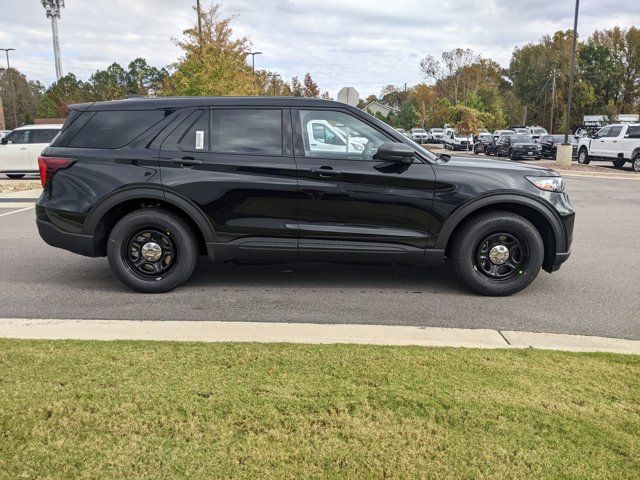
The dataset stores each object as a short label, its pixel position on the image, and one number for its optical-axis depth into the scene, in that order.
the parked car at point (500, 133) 38.72
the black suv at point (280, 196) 5.17
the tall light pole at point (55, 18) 62.03
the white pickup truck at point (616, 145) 23.47
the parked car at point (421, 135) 62.97
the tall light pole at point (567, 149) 26.27
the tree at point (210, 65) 19.84
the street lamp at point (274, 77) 49.59
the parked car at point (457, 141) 44.73
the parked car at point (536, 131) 50.49
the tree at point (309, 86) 66.00
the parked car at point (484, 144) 36.29
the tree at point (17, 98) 96.97
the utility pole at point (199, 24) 22.14
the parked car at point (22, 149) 17.83
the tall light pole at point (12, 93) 87.74
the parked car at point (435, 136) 61.26
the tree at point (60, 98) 76.94
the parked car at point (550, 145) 32.75
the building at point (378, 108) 100.64
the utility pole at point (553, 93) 65.68
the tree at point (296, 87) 62.00
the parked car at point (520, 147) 31.06
